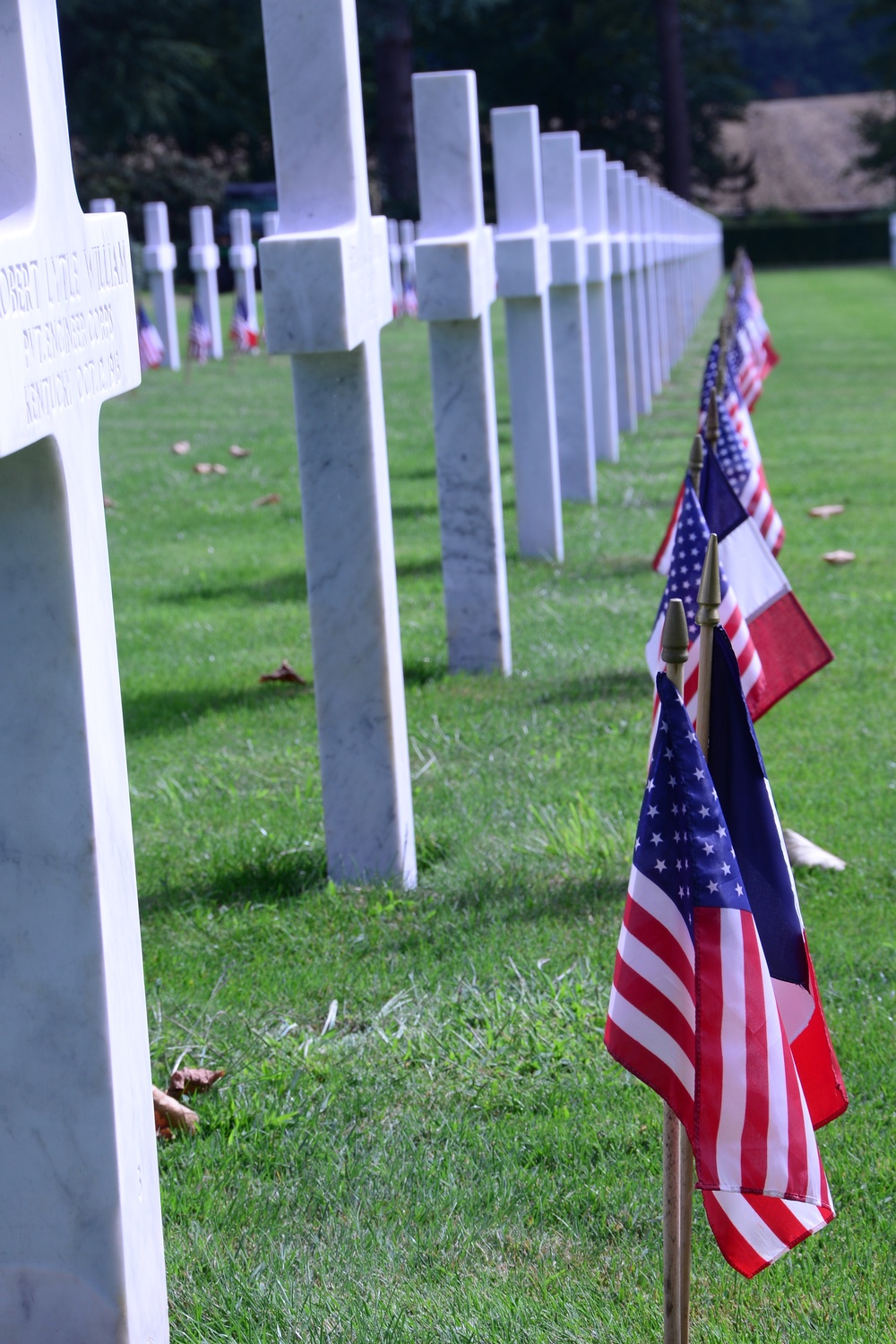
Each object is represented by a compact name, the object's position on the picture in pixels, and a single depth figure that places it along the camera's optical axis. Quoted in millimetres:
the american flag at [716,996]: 2074
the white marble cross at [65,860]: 2023
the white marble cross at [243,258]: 22219
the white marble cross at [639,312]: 14352
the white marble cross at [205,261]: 21844
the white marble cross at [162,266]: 20922
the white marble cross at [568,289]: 8781
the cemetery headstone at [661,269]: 18328
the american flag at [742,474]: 5195
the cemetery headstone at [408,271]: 31266
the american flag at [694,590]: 3273
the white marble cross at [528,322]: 7000
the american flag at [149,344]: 20297
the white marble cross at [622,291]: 12391
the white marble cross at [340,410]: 3684
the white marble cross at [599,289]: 10562
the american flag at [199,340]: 20141
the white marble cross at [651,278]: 16141
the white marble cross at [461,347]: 5457
